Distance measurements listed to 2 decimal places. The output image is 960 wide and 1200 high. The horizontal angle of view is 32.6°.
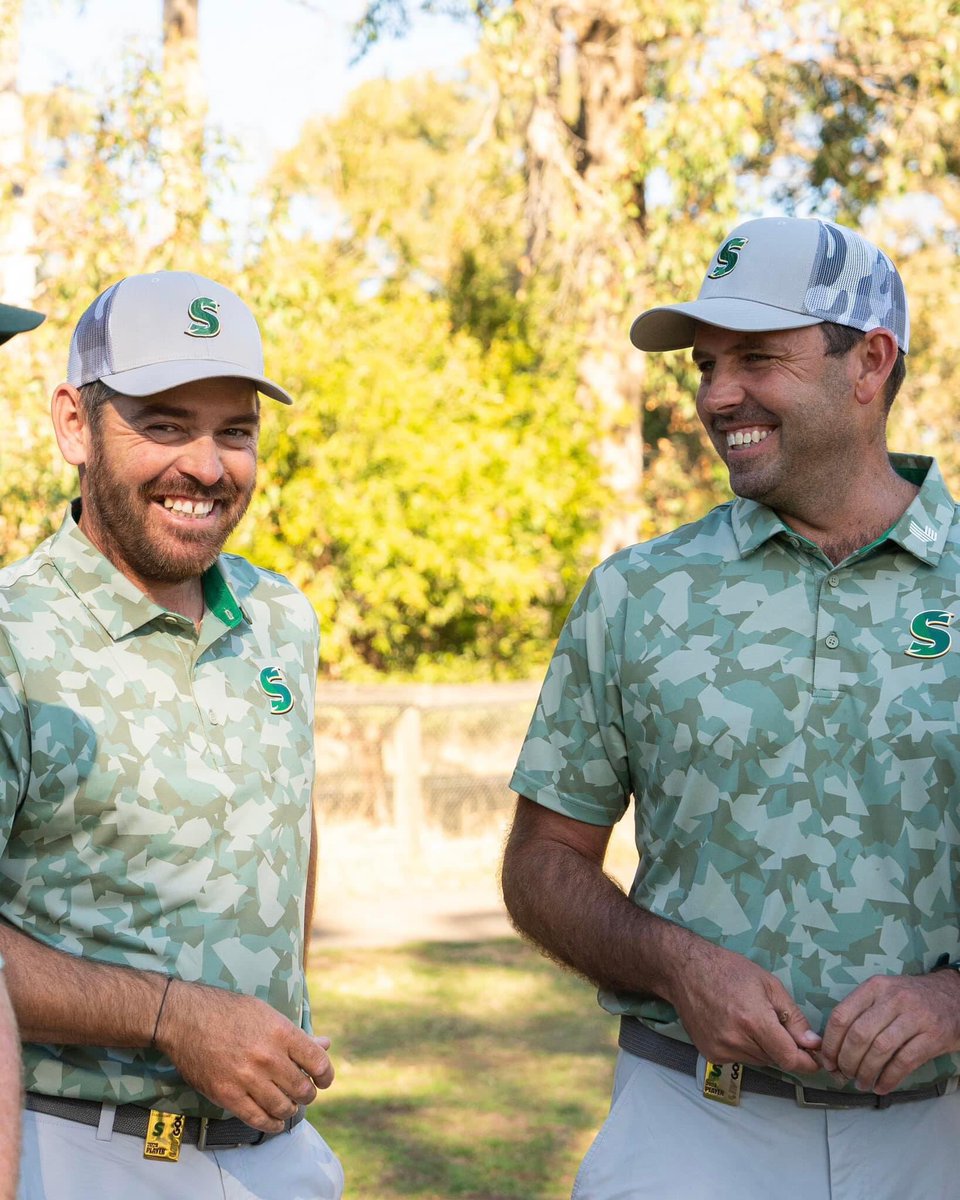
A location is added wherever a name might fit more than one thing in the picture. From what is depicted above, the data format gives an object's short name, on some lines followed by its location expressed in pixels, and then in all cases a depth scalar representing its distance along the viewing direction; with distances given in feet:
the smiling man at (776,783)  9.42
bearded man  8.89
